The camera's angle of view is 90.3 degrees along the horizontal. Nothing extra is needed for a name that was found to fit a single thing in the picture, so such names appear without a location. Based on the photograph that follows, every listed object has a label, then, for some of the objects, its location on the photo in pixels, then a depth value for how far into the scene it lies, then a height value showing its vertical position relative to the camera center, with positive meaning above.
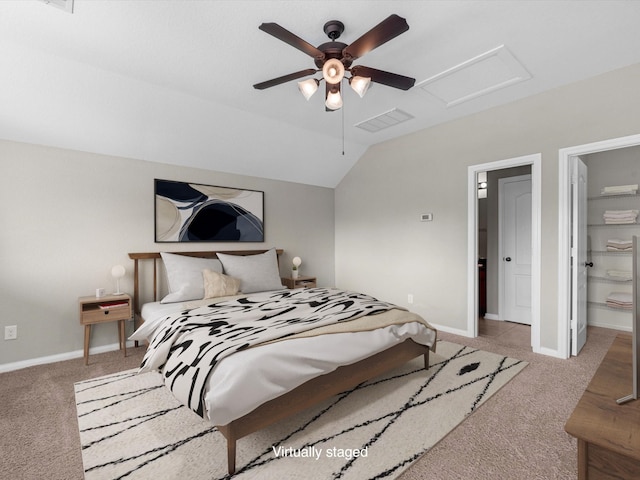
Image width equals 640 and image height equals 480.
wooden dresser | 0.93 -0.59
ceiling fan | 1.78 +1.16
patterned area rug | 1.68 -1.20
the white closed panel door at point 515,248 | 4.45 -0.12
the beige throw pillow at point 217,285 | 3.47 -0.50
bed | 1.66 -0.68
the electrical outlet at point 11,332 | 2.96 -0.87
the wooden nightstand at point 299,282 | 4.76 -0.64
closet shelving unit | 3.99 -0.13
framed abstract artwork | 3.83 +0.34
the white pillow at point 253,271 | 3.87 -0.40
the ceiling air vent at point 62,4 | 1.94 +1.45
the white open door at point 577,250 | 3.15 -0.11
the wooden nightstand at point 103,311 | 3.03 -0.70
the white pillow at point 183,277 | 3.43 -0.42
